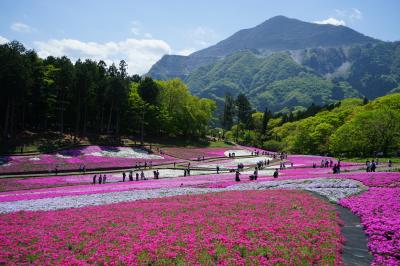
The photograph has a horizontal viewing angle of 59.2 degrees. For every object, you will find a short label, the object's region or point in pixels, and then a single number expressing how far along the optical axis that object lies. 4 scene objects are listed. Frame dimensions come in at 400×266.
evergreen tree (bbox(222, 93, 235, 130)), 154.25
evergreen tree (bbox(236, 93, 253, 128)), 153.62
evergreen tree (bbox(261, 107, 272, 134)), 162.75
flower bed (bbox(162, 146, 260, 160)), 85.82
